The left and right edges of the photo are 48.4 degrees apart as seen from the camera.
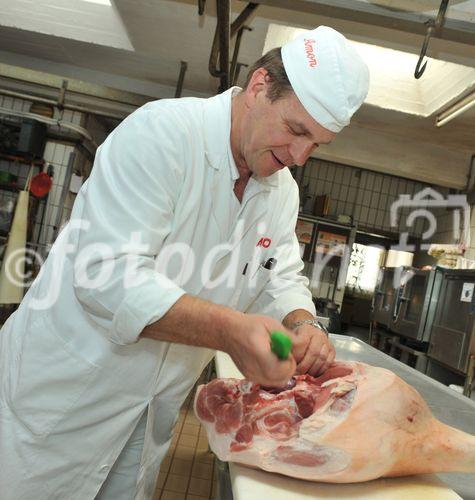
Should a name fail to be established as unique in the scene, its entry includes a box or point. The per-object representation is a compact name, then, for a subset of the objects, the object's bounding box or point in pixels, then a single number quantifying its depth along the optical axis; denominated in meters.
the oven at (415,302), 5.48
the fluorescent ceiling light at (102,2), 5.13
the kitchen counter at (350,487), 1.07
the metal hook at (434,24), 2.31
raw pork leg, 1.12
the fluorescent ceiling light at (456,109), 4.55
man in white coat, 1.22
